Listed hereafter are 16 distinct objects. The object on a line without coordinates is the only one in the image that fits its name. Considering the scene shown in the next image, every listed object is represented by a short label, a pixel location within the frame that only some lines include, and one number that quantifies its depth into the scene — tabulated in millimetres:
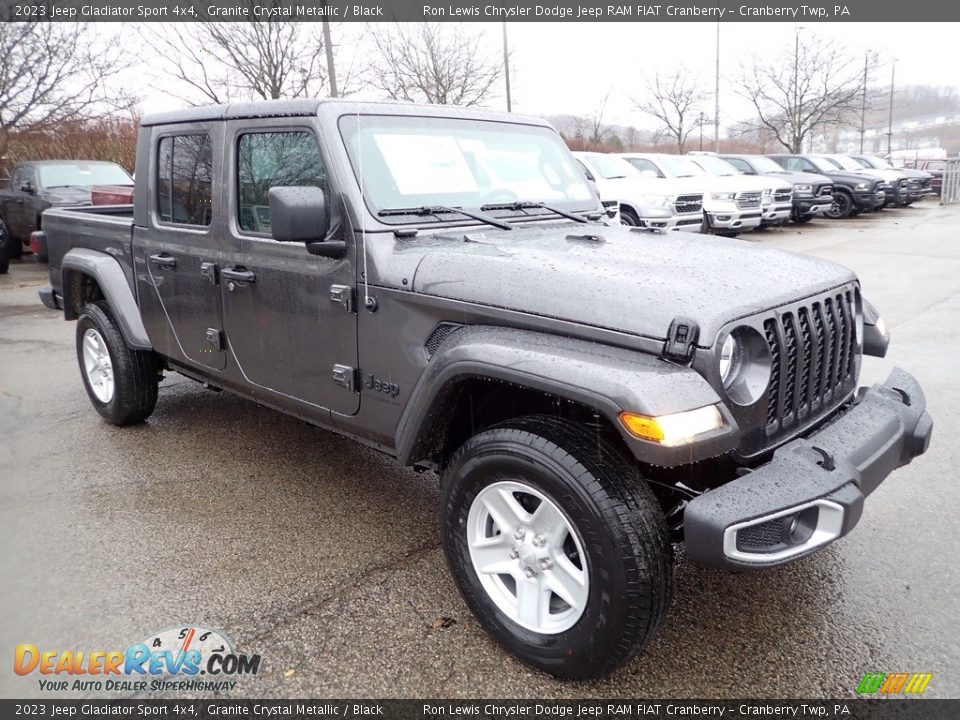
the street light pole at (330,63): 14467
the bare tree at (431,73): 21969
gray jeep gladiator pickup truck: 2250
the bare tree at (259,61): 18953
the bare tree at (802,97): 35000
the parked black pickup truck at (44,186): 12711
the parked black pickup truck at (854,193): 20484
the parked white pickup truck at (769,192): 16109
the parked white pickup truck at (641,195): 12500
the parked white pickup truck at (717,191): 14484
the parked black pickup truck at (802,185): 18375
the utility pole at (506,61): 21262
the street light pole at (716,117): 30562
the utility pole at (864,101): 35075
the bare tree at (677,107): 37781
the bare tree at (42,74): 17156
